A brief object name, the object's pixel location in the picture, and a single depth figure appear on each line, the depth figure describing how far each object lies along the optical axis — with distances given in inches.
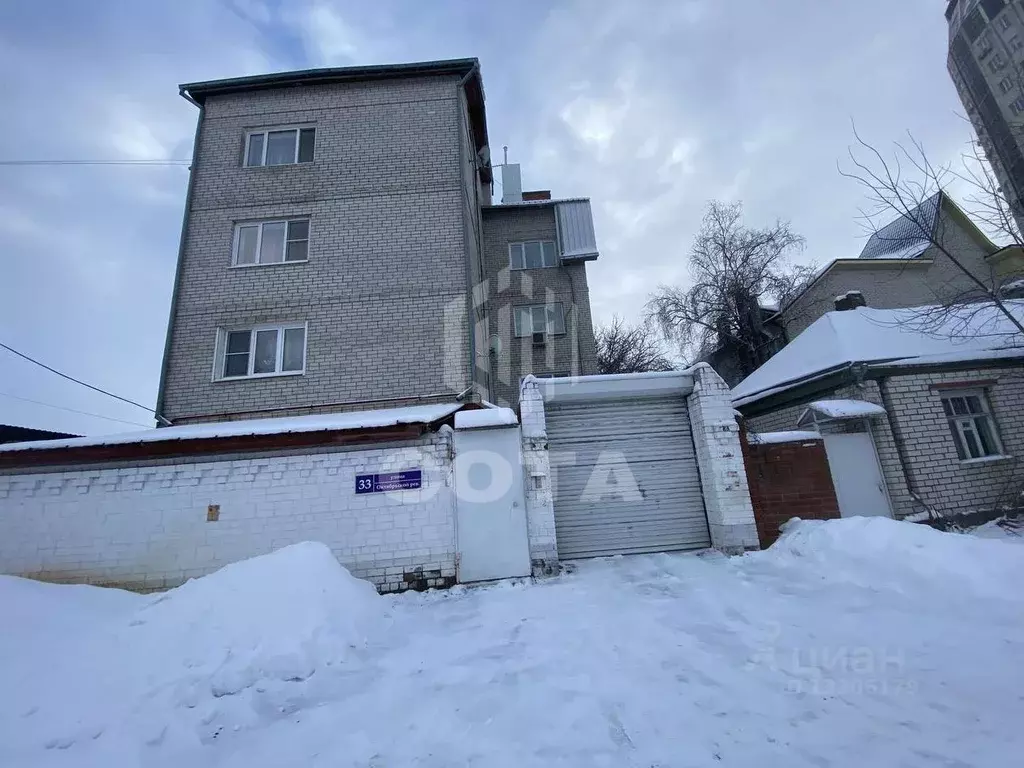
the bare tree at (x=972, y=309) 321.4
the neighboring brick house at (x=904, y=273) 705.0
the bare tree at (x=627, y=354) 1040.8
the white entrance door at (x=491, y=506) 270.5
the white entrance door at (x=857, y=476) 327.6
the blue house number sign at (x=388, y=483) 277.3
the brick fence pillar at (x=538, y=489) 276.5
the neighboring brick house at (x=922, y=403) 341.4
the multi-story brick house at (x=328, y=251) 378.0
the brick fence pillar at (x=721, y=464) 296.7
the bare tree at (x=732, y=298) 835.4
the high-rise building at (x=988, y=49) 789.9
